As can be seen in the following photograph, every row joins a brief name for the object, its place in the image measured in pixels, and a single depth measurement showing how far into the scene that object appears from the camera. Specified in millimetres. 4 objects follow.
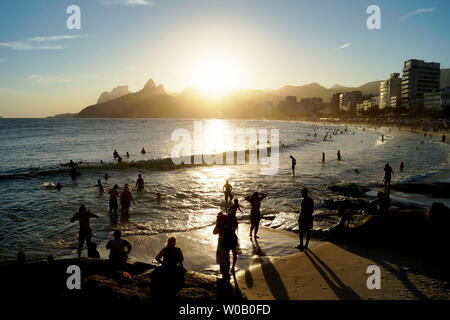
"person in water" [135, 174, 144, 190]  19175
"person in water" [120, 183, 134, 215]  13883
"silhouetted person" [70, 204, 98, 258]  9383
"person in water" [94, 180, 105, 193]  19086
